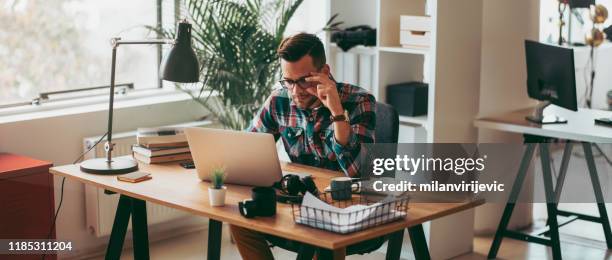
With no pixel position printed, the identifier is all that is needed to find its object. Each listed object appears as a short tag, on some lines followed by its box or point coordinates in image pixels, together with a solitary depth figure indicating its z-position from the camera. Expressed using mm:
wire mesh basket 2576
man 3262
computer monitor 4285
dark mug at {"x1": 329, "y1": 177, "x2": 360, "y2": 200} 2936
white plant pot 2878
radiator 4469
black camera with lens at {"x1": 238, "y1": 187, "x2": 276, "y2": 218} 2744
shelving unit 4484
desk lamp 3322
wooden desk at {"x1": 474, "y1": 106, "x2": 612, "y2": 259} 4289
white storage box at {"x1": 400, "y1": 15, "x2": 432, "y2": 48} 4391
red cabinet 3859
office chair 3467
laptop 3043
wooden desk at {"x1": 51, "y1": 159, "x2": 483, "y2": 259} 2592
